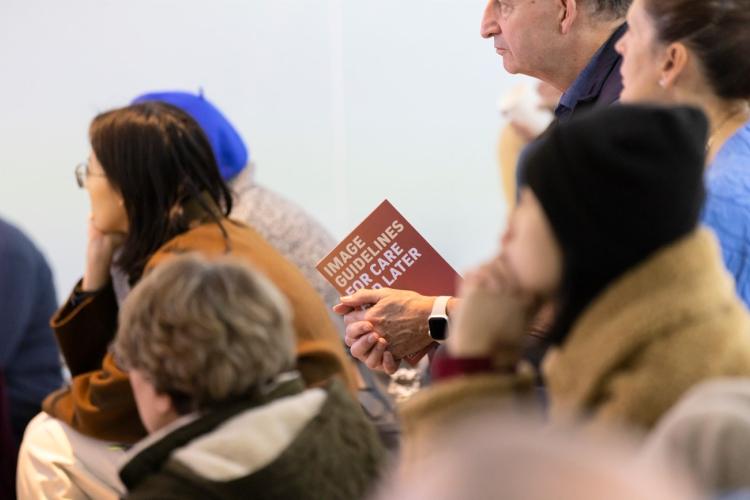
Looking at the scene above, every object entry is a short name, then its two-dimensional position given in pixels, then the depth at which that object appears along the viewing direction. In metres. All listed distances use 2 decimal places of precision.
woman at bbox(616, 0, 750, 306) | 3.97
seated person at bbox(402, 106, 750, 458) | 2.64
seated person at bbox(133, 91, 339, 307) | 7.10
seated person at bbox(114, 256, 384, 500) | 3.83
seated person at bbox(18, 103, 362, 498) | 5.90
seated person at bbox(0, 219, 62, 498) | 7.09
